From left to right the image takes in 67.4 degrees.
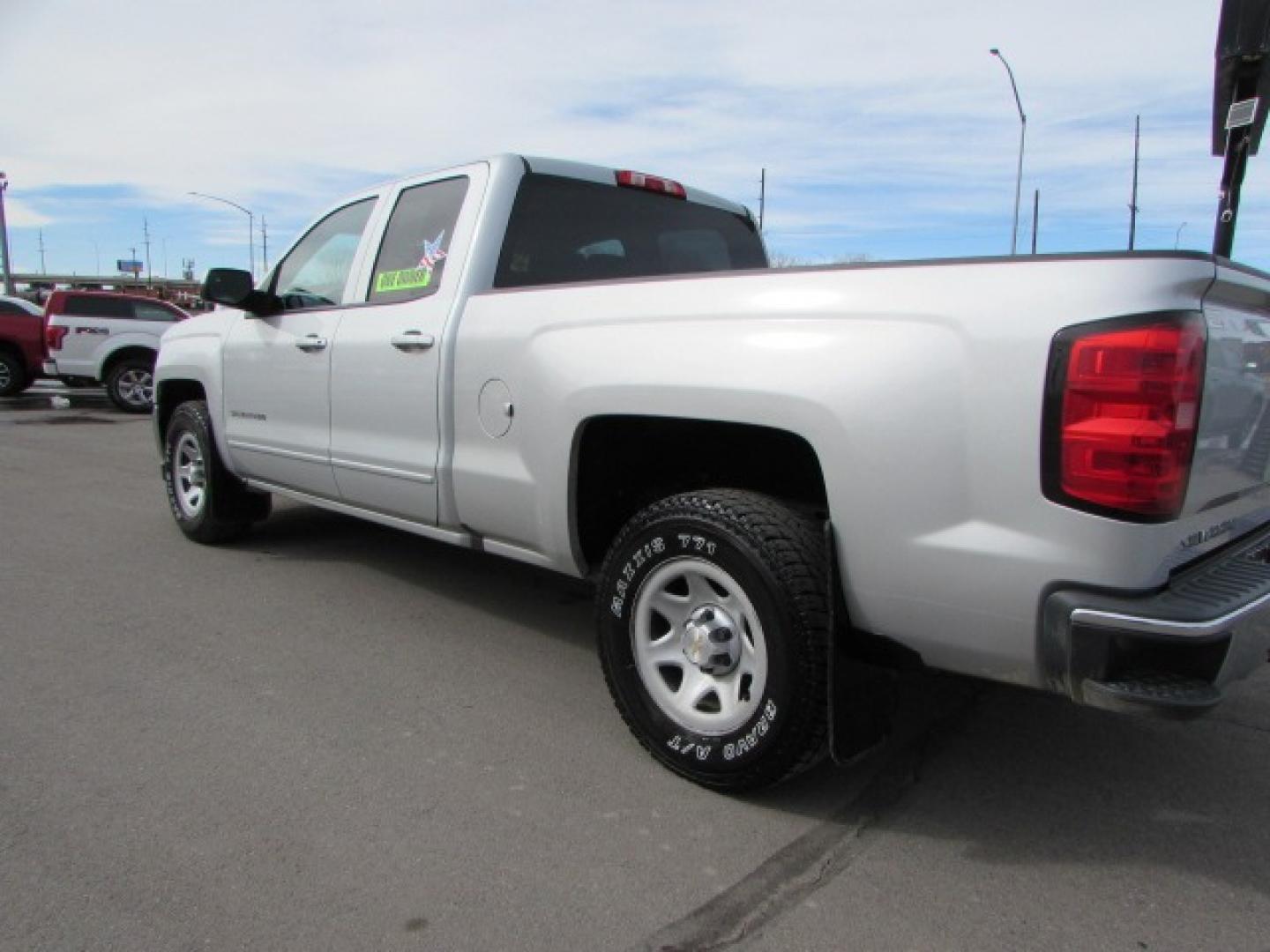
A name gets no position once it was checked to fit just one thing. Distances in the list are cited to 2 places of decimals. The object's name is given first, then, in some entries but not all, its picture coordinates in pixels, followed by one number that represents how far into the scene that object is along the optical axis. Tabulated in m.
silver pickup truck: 2.09
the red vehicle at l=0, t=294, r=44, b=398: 16.02
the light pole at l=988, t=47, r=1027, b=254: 13.87
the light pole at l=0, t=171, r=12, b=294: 33.72
